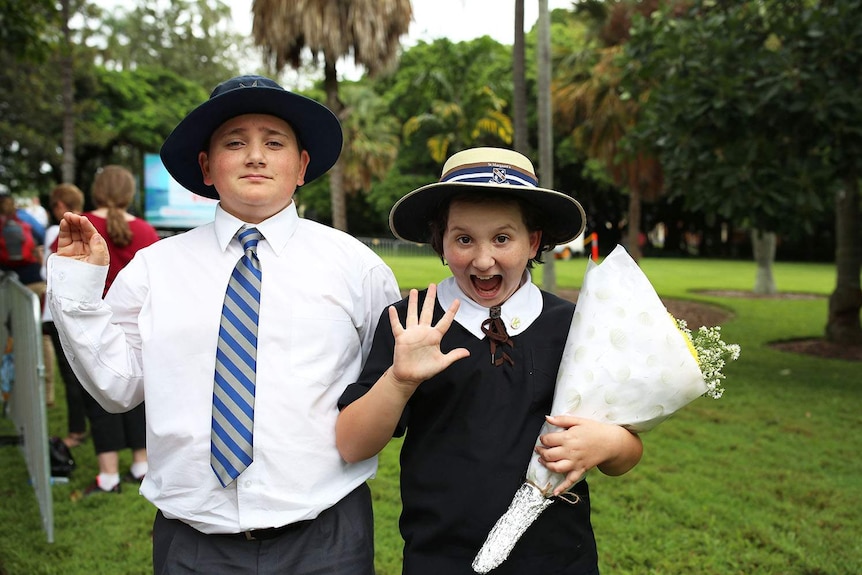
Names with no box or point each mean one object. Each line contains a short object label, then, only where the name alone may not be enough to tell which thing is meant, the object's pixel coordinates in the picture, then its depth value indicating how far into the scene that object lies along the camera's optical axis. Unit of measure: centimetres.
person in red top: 429
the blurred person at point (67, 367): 512
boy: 187
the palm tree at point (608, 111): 1455
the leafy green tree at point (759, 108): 645
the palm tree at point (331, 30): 1332
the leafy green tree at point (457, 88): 2618
